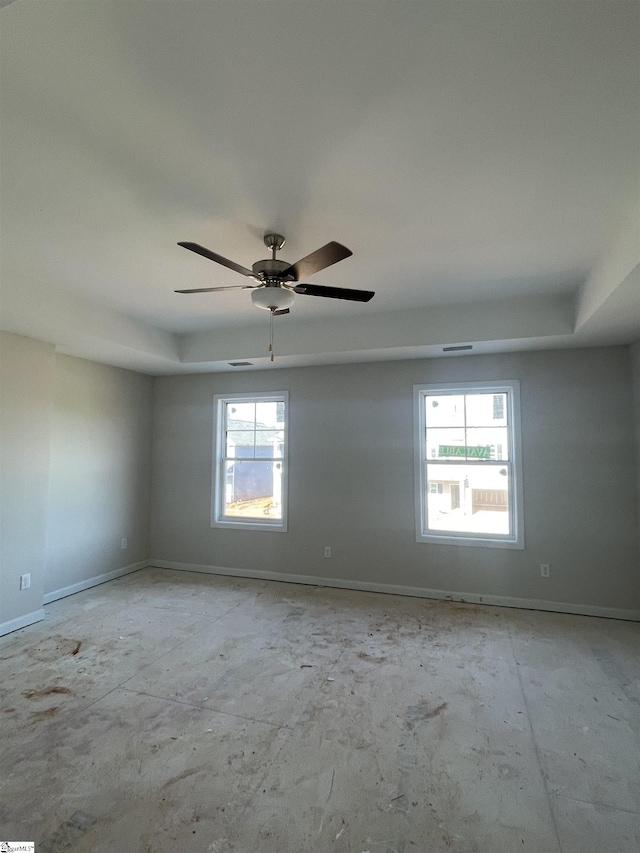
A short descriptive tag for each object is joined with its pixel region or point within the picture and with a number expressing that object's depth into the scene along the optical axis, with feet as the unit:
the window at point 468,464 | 13.66
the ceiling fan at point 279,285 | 7.78
